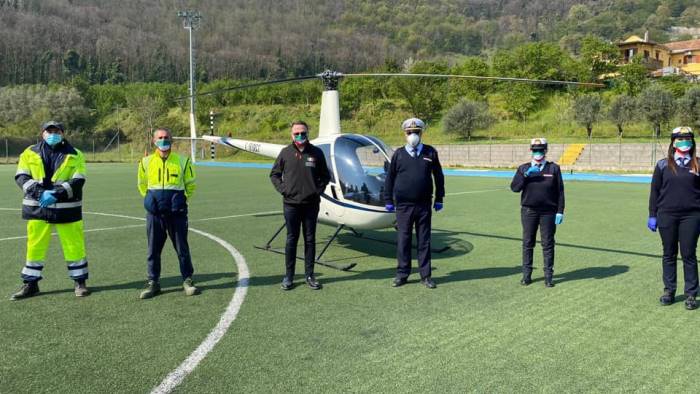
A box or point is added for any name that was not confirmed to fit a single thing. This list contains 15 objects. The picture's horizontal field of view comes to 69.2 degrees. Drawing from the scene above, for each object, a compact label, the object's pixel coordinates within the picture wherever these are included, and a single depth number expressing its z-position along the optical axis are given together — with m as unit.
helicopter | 7.64
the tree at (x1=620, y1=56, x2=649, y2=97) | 55.28
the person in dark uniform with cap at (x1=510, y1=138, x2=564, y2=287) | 6.27
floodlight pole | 45.56
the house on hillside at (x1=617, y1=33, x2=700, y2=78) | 107.50
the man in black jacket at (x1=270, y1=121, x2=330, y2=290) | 6.28
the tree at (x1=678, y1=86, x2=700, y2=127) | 40.31
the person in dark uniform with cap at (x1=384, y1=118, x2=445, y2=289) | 6.34
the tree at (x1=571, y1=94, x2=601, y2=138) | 44.09
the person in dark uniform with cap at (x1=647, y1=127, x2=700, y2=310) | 5.32
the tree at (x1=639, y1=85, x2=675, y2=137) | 41.59
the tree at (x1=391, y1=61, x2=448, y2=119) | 66.19
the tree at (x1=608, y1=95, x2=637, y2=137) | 43.00
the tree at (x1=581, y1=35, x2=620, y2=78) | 68.69
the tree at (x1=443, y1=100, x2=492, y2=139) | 50.62
